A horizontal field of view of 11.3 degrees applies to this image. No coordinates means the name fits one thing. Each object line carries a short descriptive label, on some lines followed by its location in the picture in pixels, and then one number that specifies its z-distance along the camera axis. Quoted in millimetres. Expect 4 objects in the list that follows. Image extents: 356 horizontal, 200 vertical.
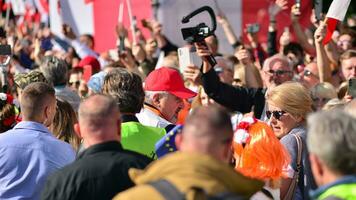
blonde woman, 12821
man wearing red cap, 13726
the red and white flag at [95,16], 26189
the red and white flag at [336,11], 16067
